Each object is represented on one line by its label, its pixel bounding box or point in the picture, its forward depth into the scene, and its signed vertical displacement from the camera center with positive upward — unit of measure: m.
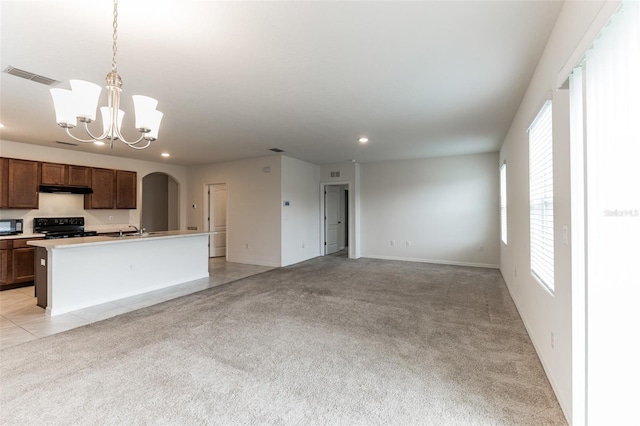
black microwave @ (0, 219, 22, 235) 4.97 -0.21
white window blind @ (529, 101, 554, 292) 2.29 +0.16
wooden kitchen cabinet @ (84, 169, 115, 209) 5.98 +0.51
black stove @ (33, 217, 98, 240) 5.28 -0.25
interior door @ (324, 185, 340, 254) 8.23 -0.13
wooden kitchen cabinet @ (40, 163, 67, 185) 5.28 +0.77
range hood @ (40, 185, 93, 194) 5.26 +0.49
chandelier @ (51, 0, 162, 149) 1.88 +0.74
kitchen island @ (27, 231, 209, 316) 3.59 -0.78
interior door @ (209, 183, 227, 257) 7.77 -0.11
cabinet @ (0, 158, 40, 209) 4.83 +0.55
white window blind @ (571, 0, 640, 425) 1.15 +0.00
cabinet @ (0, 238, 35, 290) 4.68 -0.83
